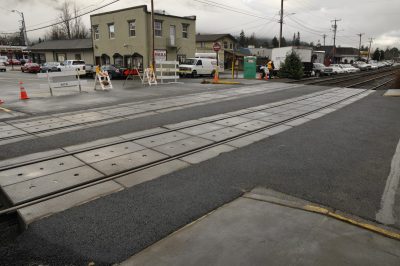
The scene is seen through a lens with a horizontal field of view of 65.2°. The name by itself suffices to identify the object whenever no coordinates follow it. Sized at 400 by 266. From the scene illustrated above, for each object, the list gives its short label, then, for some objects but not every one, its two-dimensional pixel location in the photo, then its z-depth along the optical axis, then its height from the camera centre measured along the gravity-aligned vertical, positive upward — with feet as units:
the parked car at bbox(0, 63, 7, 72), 150.98 +0.04
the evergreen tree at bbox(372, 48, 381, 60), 467.52 +18.79
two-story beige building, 110.32 +11.65
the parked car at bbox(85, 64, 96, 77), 107.45 -0.74
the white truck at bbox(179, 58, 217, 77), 103.65 +0.15
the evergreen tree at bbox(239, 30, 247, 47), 427.82 +39.34
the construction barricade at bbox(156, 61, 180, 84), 75.46 -0.61
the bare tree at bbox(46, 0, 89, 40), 245.12 +30.35
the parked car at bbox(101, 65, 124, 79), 94.94 -1.27
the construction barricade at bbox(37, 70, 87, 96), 55.21 -2.59
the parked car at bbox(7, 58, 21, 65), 219.00 +4.16
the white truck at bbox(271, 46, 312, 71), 110.24 +4.58
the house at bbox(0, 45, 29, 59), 248.13 +13.36
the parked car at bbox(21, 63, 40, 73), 140.67 +0.00
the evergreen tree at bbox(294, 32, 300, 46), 359.74 +31.55
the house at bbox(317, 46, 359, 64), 346.33 +16.50
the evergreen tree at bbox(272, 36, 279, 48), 442.01 +36.71
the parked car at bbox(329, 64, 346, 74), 141.88 -1.36
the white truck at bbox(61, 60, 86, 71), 113.19 +1.43
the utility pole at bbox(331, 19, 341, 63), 260.62 +30.84
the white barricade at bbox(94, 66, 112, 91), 63.28 -2.49
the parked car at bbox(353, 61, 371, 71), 198.22 +0.55
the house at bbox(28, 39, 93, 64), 143.58 +8.55
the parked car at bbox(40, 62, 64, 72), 119.55 +0.37
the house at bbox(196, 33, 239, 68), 189.13 +16.58
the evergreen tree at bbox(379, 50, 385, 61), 480.85 +17.37
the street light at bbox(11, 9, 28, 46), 182.62 +25.83
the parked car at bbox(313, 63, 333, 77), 127.24 -1.18
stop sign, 74.98 +4.82
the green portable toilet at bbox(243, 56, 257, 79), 97.91 +0.08
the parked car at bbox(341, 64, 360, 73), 152.71 -1.02
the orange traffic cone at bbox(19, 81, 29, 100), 48.70 -4.14
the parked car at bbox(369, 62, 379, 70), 221.37 +0.59
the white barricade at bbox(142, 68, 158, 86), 73.46 -1.93
